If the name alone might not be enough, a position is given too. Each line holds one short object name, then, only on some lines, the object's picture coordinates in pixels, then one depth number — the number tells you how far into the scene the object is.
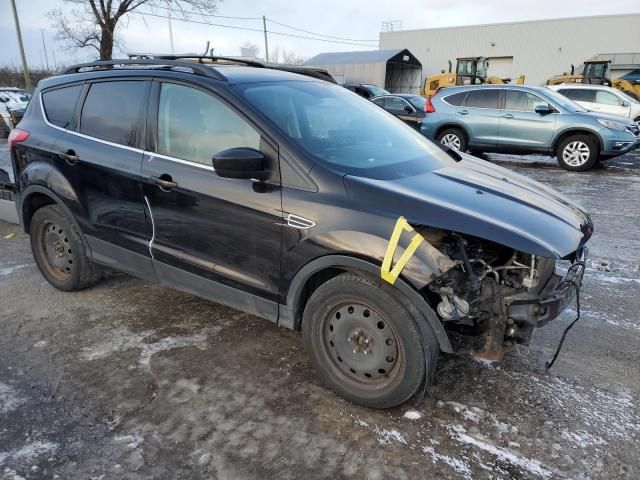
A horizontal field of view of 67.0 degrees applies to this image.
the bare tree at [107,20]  26.02
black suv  2.37
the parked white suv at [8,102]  15.34
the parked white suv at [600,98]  14.20
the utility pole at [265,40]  55.71
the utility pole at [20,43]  25.69
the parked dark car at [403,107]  14.11
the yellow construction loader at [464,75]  24.53
